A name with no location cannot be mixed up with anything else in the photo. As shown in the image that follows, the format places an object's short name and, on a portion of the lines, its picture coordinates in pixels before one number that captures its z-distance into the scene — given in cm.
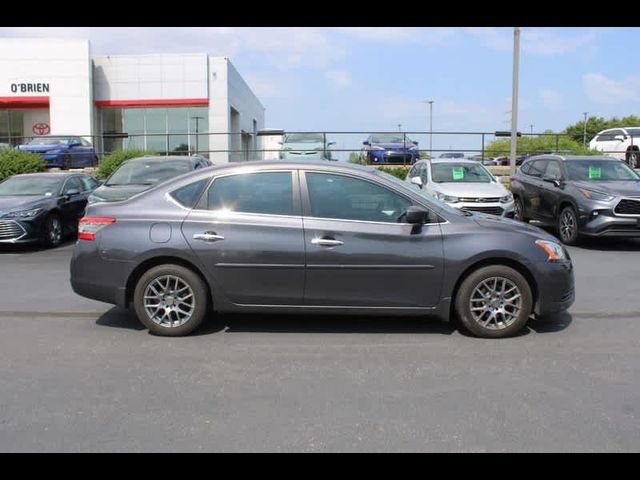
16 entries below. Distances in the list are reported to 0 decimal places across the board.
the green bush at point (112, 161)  2044
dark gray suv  1120
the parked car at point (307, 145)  2200
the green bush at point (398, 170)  1995
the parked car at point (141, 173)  1162
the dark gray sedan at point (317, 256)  570
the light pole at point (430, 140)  2356
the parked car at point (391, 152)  2228
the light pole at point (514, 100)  1722
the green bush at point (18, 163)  1939
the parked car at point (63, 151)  2283
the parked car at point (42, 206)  1135
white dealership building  3534
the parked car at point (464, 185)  1241
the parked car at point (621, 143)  2267
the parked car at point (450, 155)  2668
